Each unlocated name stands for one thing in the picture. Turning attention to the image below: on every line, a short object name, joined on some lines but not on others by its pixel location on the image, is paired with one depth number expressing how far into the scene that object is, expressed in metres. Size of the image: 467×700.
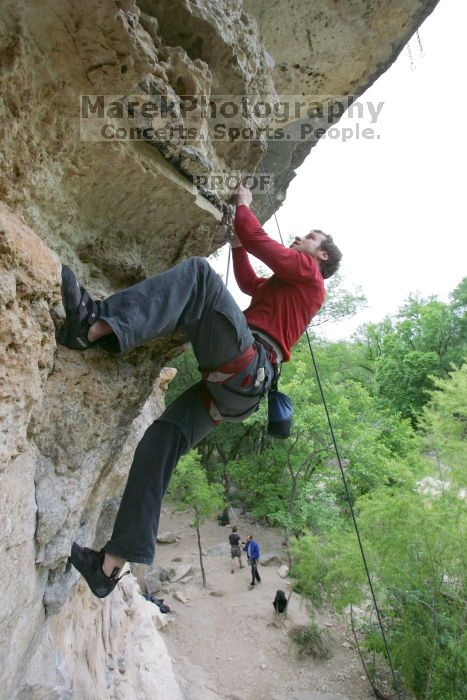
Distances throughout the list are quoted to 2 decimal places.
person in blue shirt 13.35
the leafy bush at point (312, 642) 10.61
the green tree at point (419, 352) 23.23
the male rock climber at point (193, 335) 2.39
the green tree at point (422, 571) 7.66
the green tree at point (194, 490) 13.52
